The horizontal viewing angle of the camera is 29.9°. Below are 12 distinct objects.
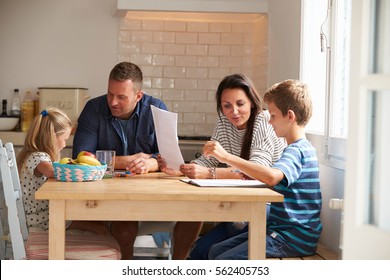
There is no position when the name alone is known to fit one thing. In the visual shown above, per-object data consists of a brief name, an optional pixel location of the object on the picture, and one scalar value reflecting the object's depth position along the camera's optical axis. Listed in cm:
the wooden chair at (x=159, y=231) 393
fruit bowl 308
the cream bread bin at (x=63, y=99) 573
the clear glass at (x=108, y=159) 332
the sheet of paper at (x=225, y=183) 303
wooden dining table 274
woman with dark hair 366
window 386
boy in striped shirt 311
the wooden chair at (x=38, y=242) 312
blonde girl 347
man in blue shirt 390
